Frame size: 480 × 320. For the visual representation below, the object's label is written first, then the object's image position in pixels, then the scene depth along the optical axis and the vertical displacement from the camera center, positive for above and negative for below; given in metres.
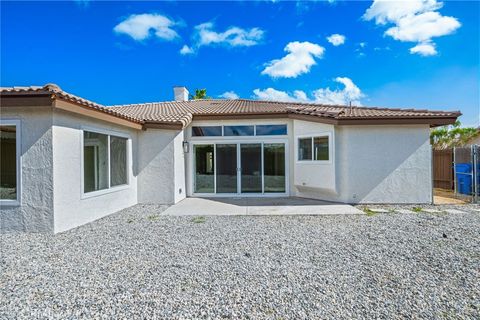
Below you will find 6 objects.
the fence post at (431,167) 11.37 -0.37
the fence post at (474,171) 11.60 -0.59
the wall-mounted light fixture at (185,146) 13.33 +0.86
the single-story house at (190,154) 7.34 +0.32
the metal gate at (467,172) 11.80 -0.67
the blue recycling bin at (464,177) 12.84 -0.97
